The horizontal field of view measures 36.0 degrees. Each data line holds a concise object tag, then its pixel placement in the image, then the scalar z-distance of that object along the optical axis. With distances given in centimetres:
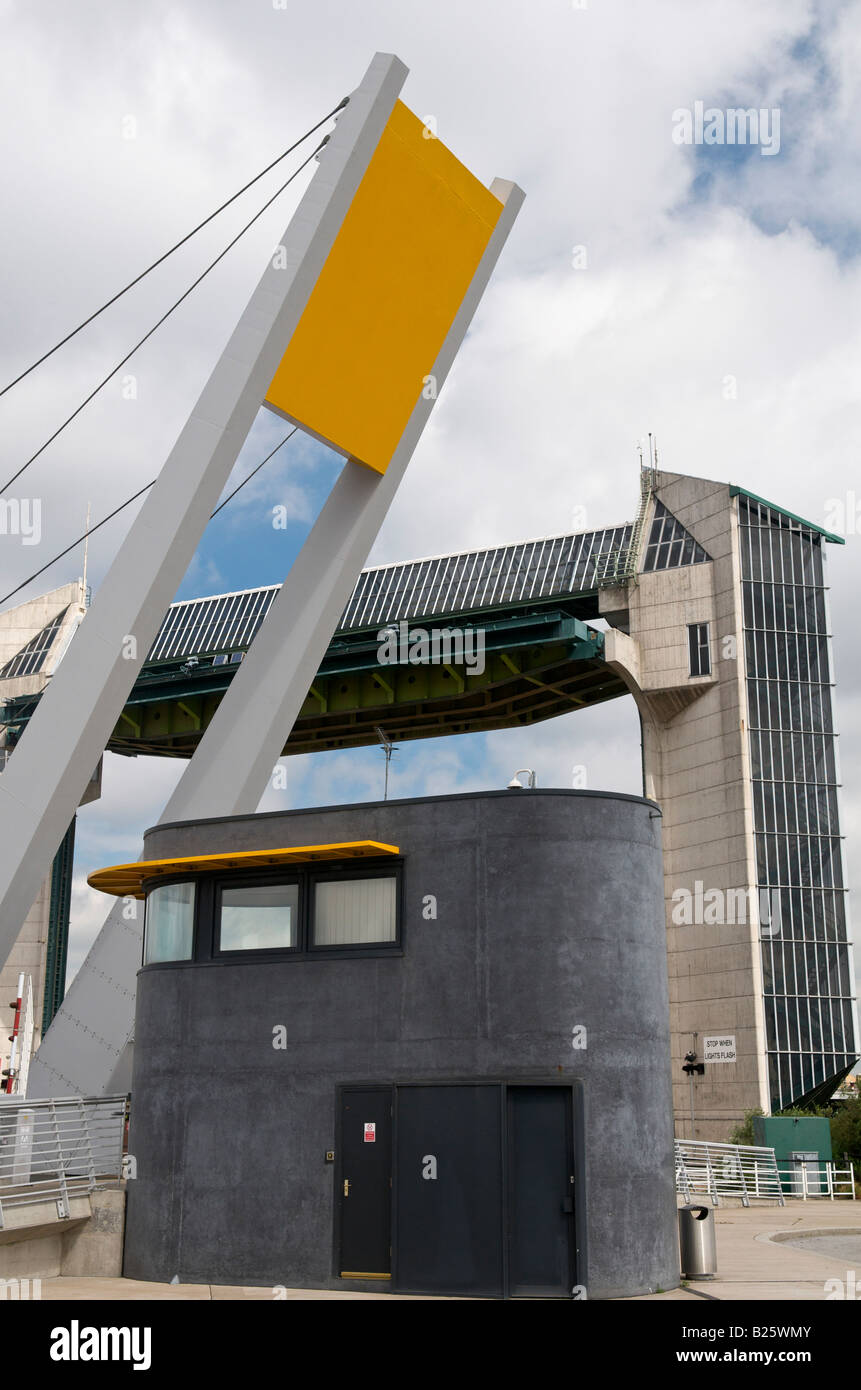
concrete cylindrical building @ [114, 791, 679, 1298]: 1409
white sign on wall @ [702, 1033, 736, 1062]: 4478
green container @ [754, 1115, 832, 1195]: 3675
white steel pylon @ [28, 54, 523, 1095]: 1944
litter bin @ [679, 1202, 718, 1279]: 1523
